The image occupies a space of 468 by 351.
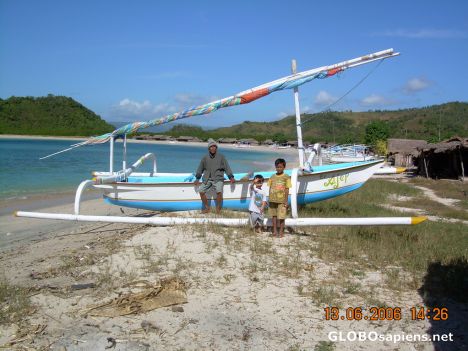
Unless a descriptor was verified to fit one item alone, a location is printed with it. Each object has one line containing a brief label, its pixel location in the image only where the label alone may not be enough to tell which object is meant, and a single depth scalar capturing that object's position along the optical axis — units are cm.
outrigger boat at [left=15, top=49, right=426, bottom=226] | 848
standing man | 875
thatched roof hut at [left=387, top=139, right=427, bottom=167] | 2931
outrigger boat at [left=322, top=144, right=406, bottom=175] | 3355
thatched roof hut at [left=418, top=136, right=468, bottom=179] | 1948
